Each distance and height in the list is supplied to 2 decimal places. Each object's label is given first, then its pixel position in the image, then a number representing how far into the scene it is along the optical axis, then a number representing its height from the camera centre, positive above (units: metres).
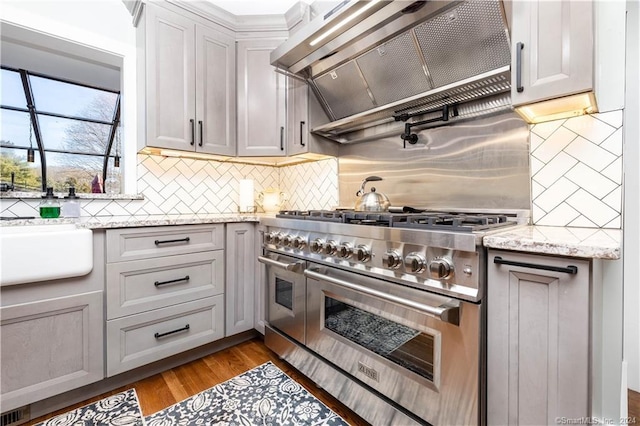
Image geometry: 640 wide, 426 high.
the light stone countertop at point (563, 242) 0.78 -0.09
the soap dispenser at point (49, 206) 1.70 +0.01
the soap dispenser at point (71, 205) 1.87 +0.02
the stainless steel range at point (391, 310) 1.03 -0.44
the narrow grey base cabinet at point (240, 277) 2.05 -0.49
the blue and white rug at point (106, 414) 1.39 -1.03
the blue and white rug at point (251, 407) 1.40 -1.02
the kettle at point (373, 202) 1.80 +0.05
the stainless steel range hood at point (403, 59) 1.44 +0.91
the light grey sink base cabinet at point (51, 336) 1.34 -0.63
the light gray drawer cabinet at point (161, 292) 1.62 -0.51
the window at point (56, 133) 2.18 +0.62
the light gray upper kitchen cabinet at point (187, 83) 1.95 +0.91
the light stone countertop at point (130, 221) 1.55 -0.07
